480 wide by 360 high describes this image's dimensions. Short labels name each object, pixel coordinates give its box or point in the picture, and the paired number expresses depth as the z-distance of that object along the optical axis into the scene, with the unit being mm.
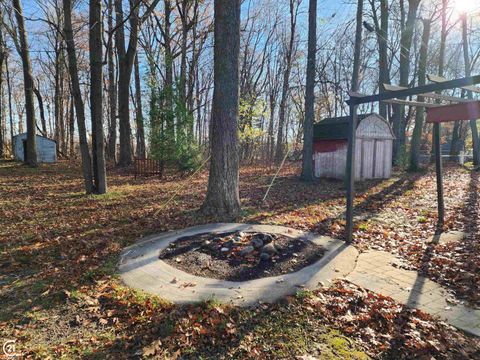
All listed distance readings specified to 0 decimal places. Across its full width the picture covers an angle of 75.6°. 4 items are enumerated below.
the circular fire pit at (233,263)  3699
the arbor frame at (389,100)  4293
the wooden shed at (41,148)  22141
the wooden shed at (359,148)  13047
